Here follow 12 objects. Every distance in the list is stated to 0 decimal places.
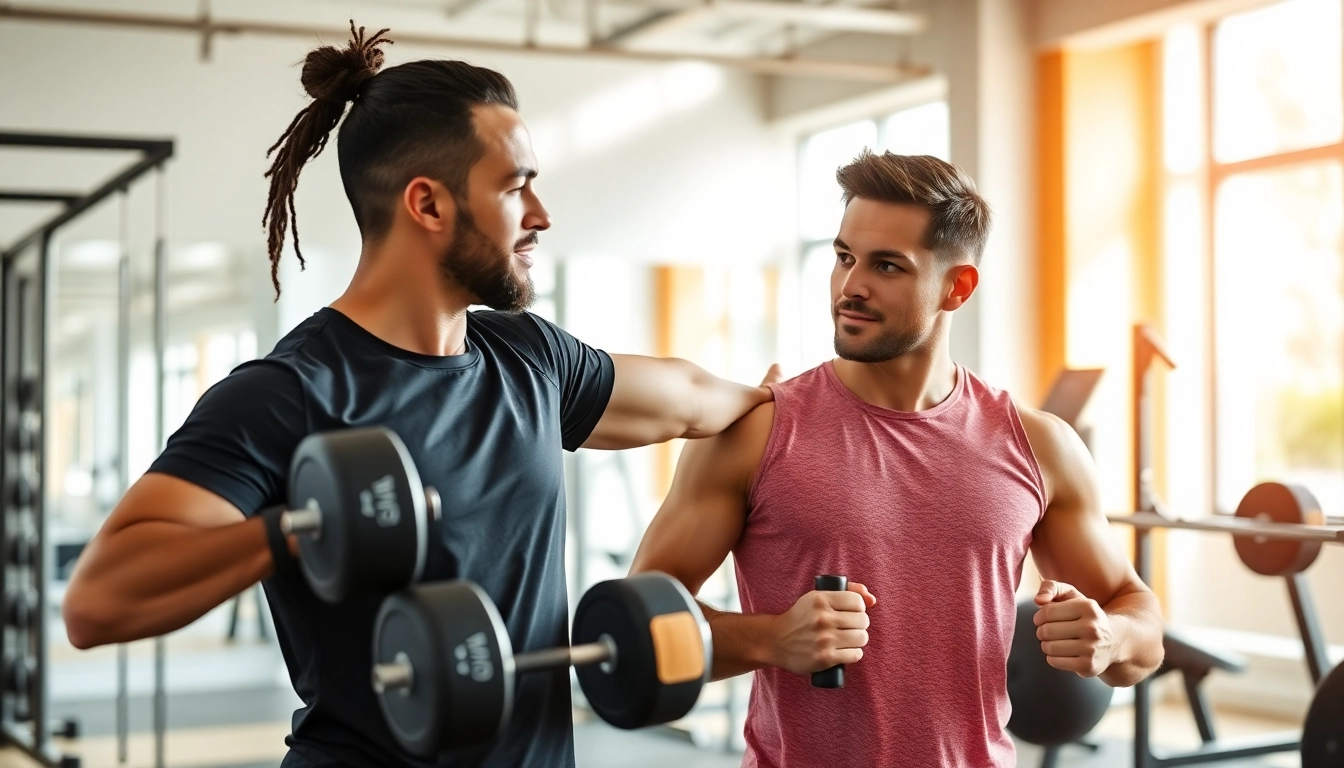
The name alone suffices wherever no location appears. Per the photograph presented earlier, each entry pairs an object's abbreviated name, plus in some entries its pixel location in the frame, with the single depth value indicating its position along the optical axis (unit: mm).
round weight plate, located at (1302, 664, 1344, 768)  2928
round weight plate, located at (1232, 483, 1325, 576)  3912
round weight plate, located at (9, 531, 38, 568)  5434
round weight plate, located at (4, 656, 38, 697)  5449
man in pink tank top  1938
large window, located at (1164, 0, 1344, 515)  6293
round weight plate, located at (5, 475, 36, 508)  5418
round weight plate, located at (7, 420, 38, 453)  5383
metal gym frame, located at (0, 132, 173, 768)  4312
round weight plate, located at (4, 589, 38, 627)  5316
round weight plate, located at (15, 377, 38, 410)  5371
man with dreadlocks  1494
